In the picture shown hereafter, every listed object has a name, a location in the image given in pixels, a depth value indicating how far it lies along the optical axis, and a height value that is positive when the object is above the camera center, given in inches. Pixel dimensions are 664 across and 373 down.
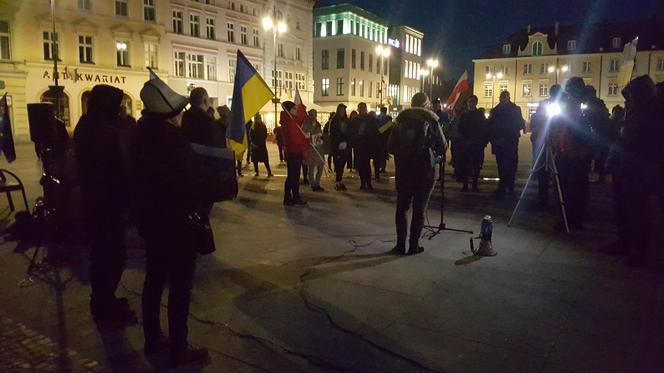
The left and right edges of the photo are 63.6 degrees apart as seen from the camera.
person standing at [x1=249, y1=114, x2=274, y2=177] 608.4 -15.4
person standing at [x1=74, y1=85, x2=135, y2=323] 181.2 -20.8
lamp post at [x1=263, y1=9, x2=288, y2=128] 1030.9 +206.6
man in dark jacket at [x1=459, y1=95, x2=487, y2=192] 492.4 -9.7
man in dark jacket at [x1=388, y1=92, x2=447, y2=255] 258.1 -13.9
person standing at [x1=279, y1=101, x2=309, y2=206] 406.6 -16.3
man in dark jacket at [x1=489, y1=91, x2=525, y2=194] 459.2 -3.9
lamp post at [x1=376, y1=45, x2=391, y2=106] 2811.0 +396.7
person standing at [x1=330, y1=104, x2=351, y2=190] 530.6 -10.2
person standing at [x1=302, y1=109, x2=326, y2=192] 483.2 -18.3
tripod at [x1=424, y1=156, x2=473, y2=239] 311.3 -59.1
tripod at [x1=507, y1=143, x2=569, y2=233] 312.8 -23.3
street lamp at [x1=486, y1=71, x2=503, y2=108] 3139.8 +304.6
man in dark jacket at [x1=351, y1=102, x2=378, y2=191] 505.4 -11.8
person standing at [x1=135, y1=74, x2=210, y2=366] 143.2 -20.6
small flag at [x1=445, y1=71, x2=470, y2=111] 415.8 +31.2
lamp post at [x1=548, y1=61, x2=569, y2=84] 2786.2 +325.0
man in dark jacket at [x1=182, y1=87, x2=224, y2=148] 232.8 +2.2
